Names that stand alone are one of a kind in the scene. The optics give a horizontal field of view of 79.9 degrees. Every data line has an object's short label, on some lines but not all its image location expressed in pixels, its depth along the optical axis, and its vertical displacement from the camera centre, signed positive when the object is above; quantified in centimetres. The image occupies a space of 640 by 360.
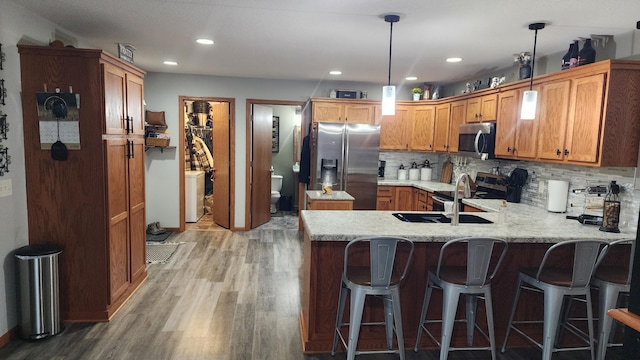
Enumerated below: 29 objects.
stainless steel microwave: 421 +11
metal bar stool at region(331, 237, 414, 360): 228 -84
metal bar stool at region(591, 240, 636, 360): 247 -87
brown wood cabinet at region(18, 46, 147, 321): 281 -32
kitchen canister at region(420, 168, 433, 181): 616 -41
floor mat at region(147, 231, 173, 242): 540 -138
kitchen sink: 305 -57
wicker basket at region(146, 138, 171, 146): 546 -1
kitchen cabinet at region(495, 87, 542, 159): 368 +21
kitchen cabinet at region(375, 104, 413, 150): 588 +30
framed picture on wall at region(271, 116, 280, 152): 786 +21
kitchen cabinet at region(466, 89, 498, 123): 425 +50
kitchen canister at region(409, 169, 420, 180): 620 -42
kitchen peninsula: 259 -81
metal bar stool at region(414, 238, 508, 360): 234 -83
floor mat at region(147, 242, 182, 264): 455 -140
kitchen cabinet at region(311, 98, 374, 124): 568 +53
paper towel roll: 354 -39
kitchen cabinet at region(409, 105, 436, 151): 578 +31
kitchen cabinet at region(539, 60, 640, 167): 286 +31
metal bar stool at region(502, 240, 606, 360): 236 -84
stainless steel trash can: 268 -109
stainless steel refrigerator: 548 -19
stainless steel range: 442 -47
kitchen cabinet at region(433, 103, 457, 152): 540 +31
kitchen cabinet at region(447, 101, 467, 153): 501 +36
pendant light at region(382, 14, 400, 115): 293 +36
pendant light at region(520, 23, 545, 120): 288 +37
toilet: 736 -85
